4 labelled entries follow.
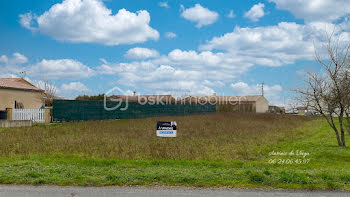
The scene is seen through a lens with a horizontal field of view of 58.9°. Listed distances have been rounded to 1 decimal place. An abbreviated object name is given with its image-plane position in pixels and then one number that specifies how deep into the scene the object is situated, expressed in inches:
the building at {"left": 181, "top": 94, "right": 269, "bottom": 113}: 2342.5
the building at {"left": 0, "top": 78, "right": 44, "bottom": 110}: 1344.7
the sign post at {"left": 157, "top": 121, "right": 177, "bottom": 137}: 445.4
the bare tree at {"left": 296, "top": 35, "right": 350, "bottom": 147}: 455.2
